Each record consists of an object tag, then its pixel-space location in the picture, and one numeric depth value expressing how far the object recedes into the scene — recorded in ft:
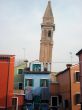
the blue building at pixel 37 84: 58.70
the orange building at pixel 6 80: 47.78
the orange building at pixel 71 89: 52.50
